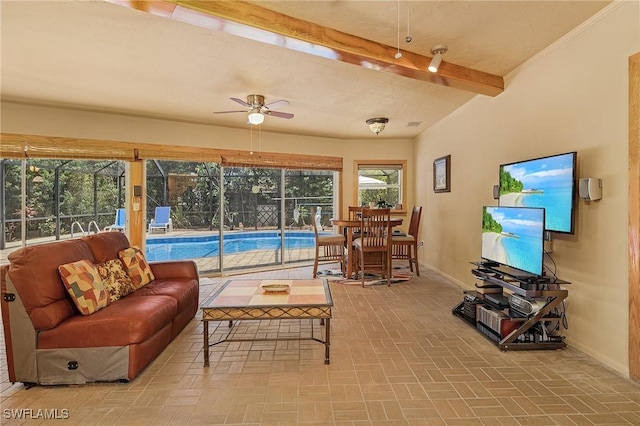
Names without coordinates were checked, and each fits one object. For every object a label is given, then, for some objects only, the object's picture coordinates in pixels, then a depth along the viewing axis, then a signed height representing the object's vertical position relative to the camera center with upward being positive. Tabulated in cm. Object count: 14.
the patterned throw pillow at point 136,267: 292 -51
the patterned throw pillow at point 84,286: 220 -53
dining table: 474 -31
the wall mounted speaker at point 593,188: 229 +18
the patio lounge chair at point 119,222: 500 -17
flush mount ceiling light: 489 +137
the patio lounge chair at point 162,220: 523 -14
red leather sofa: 203 -78
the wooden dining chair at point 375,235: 449 -32
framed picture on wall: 484 +62
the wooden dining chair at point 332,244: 509 -54
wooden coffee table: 229 -67
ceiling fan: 386 +126
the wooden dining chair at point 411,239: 501 -41
